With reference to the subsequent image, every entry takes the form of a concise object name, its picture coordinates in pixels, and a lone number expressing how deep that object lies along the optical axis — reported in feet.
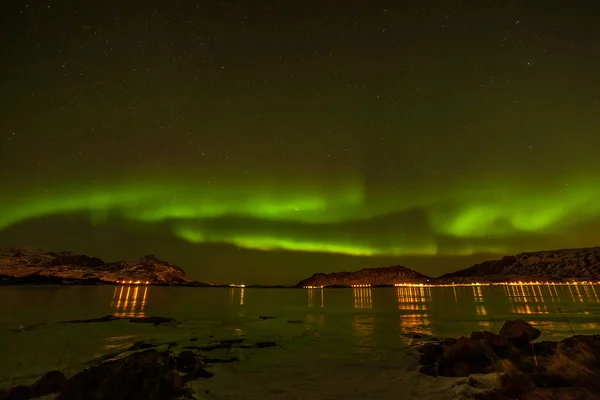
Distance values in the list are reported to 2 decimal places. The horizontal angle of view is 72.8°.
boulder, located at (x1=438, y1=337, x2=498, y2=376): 40.92
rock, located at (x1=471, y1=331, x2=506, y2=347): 49.12
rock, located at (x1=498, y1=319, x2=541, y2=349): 52.70
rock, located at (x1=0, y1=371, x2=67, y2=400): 33.45
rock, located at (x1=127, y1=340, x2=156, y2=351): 65.41
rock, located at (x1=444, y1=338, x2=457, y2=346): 54.41
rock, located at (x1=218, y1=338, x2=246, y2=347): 72.38
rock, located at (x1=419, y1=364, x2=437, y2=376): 42.77
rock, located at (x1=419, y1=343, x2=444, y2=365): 49.52
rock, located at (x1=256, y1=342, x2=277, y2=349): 69.05
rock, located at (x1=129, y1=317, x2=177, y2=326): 108.58
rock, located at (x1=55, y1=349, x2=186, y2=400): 30.66
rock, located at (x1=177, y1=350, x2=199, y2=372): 45.78
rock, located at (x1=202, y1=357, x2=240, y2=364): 53.31
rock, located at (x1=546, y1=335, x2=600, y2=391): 31.28
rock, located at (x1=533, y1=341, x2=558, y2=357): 45.63
